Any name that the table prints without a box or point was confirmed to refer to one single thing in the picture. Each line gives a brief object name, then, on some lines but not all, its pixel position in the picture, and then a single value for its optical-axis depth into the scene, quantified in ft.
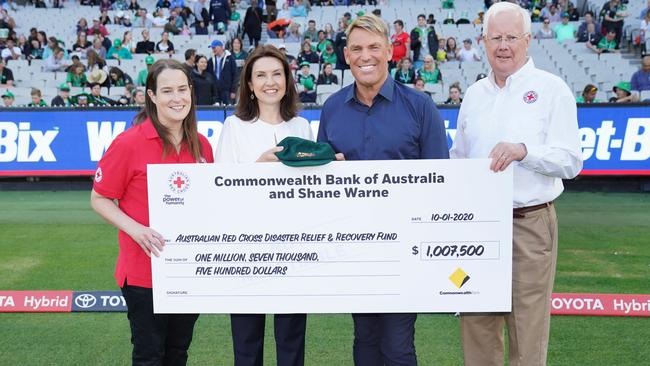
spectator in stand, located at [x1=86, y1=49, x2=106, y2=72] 55.26
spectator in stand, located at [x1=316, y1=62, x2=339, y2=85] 51.70
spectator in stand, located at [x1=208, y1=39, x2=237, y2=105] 49.24
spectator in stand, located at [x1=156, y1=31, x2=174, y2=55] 61.72
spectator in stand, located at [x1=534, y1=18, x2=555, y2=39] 65.10
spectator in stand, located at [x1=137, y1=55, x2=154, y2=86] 52.27
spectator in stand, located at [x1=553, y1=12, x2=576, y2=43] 64.43
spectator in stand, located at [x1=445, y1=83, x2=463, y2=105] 46.26
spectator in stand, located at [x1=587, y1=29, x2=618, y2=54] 61.31
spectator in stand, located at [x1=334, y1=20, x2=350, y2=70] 52.70
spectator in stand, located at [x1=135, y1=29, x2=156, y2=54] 62.13
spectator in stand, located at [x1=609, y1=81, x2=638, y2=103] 43.98
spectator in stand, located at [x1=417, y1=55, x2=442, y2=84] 52.90
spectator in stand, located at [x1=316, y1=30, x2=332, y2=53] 58.68
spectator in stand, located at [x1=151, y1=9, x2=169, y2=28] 71.15
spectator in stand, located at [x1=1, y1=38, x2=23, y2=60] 64.18
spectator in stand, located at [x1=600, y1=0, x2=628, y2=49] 61.98
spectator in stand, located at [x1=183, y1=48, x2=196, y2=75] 47.52
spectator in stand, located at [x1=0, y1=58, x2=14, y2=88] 55.83
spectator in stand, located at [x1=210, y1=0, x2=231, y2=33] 68.69
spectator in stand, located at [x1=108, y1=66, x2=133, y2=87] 54.34
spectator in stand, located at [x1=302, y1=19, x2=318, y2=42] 63.00
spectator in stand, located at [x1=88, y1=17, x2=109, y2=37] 67.87
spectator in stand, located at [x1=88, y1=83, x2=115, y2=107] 47.39
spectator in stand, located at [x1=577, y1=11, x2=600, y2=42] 63.62
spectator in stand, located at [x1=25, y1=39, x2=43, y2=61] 64.75
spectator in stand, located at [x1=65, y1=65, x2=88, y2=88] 54.13
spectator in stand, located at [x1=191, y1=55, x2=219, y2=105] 45.65
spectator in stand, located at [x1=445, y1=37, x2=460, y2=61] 60.29
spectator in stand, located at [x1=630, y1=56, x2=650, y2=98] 48.91
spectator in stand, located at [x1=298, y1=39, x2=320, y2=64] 57.31
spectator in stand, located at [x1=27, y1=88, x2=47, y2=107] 47.24
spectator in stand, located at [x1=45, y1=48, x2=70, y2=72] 60.85
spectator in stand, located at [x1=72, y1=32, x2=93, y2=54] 63.62
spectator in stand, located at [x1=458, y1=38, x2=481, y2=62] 59.67
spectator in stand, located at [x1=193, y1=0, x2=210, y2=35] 68.39
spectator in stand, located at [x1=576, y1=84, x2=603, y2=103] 44.28
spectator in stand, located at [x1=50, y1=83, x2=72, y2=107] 48.37
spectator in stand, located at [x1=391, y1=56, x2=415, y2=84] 50.31
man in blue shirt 11.21
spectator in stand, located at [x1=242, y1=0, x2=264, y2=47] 63.75
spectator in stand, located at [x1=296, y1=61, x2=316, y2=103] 48.73
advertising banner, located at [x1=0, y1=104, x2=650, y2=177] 38.11
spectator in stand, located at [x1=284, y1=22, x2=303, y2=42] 64.39
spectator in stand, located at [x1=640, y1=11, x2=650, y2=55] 61.02
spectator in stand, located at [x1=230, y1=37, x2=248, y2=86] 54.90
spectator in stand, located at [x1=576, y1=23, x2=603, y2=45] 62.44
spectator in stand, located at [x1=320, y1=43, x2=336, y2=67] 57.37
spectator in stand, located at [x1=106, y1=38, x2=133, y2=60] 61.46
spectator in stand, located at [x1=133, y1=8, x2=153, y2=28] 71.72
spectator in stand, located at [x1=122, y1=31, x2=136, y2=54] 63.31
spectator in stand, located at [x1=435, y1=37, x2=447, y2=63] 59.62
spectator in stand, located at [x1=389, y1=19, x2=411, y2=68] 53.06
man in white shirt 11.50
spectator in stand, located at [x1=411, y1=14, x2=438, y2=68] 58.49
